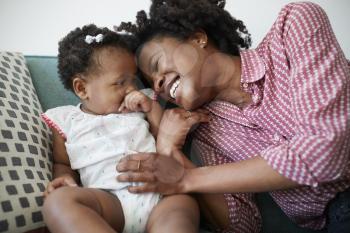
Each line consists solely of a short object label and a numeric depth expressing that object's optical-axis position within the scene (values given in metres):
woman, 0.78
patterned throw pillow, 0.82
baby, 0.90
